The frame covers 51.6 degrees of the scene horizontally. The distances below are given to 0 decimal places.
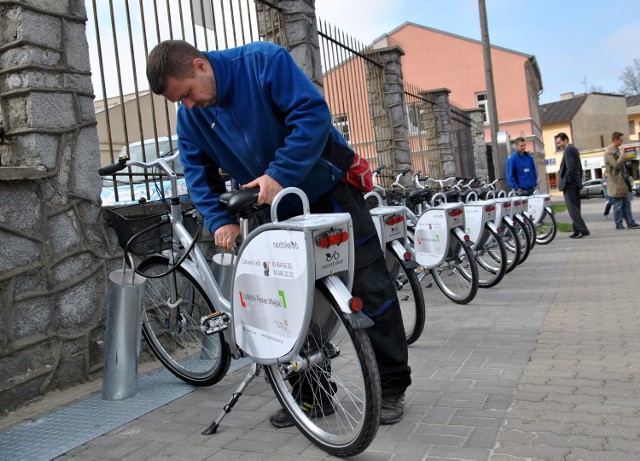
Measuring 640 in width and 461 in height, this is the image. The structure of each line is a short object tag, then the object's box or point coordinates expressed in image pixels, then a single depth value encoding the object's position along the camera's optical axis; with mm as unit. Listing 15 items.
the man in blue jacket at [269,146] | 2938
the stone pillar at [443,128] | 15461
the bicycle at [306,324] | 2711
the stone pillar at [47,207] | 3943
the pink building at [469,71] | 38375
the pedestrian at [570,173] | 12844
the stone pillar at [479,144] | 20359
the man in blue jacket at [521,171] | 12445
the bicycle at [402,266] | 4742
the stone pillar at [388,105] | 11672
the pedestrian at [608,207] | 16630
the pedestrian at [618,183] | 13648
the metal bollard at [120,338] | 4004
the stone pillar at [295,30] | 7277
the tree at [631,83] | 74438
